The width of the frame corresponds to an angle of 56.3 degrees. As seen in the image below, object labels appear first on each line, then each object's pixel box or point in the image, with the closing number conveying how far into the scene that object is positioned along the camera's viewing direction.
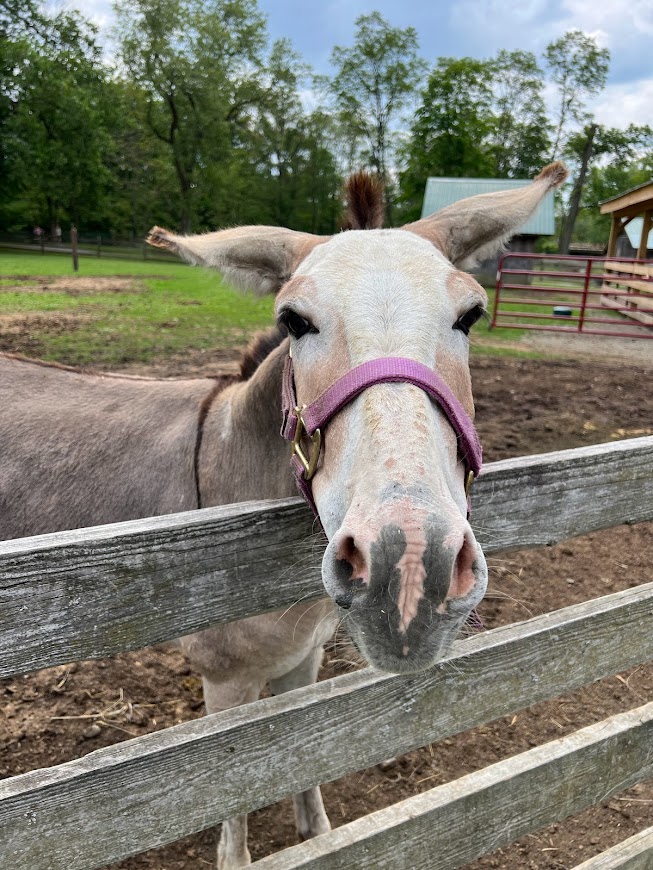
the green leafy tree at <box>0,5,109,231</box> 41.84
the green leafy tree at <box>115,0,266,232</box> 44.34
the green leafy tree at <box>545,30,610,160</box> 55.03
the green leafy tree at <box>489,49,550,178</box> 55.88
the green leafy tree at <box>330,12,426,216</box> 48.53
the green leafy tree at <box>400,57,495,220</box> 41.47
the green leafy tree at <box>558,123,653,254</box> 55.66
